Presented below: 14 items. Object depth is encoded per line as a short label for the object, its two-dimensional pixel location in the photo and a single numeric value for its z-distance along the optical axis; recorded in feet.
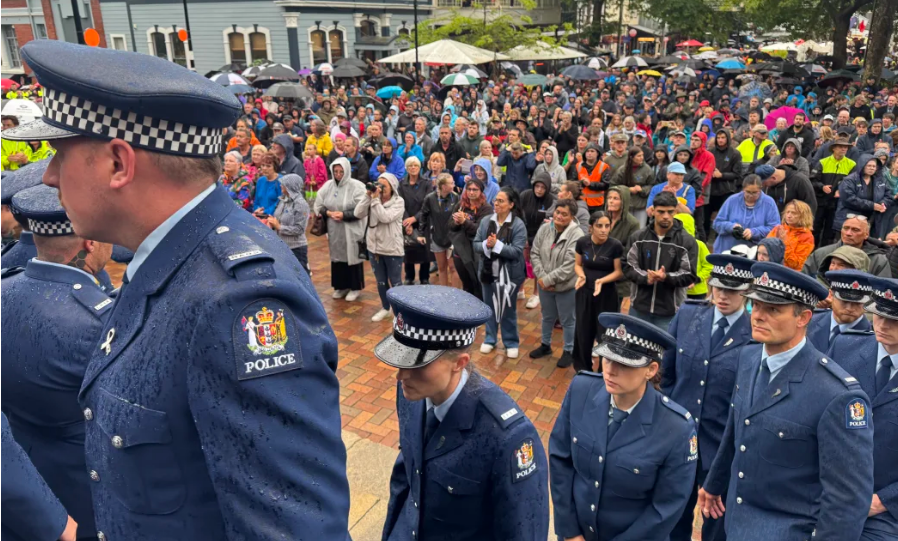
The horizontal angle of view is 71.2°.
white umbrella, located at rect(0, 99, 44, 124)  30.48
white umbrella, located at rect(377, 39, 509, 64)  66.13
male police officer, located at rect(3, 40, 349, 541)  4.33
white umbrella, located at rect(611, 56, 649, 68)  90.17
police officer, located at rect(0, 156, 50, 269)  10.96
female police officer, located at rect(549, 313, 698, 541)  9.77
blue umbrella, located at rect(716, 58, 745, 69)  81.35
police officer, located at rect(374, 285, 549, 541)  8.07
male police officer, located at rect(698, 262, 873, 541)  8.99
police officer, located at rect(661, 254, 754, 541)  12.92
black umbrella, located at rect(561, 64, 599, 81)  72.90
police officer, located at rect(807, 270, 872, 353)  13.48
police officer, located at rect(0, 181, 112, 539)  8.61
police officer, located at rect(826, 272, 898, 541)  9.92
